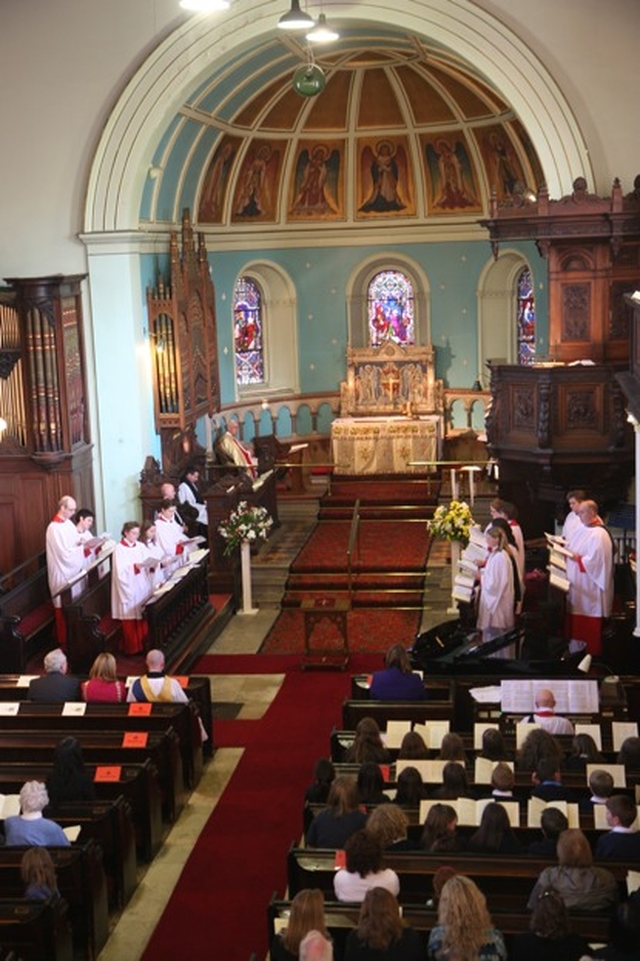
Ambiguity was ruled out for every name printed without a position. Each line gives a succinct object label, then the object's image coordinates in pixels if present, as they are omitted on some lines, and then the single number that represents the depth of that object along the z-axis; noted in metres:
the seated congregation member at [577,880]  7.90
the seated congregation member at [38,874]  8.64
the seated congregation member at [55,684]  12.69
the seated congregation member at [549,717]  11.32
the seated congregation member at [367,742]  10.51
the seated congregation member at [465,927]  6.99
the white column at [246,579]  18.61
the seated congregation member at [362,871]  8.23
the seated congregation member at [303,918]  7.24
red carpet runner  10.16
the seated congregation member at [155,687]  12.84
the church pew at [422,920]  7.73
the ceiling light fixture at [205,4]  13.93
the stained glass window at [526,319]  25.39
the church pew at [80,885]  9.35
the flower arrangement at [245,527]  18.30
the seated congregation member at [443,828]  8.82
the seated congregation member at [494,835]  8.72
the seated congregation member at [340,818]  9.29
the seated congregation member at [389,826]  8.82
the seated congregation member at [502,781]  9.43
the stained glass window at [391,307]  26.55
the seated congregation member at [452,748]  10.14
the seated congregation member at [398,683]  12.43
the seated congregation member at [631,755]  10.05
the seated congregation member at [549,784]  9.41
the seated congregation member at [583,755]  10.37
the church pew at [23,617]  14.95
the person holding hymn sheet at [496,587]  15.24
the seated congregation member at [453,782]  9.49
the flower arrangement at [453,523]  17.45
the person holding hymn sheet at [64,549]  16.83
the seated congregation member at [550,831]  8.74
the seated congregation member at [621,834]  8.59
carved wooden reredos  25.91
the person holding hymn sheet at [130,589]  16.36
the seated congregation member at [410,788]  9.77
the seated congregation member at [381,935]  7.15
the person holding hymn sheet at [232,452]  22.39
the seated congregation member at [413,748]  10.35
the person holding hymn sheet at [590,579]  15.59
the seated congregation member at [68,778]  10.44
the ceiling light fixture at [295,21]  14.91
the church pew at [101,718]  12.34
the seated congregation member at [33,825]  9.58
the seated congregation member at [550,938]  7.12
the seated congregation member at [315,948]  6.94
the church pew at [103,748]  11.84
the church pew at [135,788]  11.23
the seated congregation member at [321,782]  10.21
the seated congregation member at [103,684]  12.73
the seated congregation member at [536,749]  9.95
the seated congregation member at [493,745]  10.22
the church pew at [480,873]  8.50
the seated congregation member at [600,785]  9.31
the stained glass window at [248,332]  26.34
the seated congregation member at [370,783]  9.91
